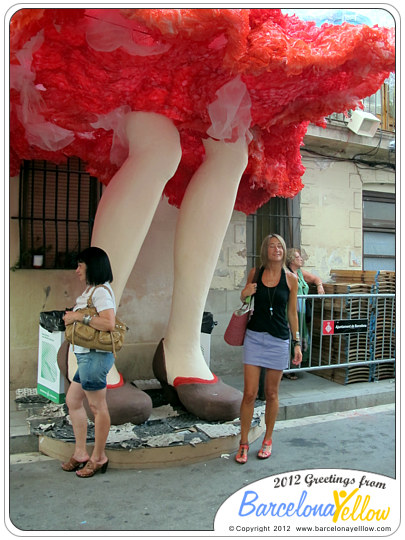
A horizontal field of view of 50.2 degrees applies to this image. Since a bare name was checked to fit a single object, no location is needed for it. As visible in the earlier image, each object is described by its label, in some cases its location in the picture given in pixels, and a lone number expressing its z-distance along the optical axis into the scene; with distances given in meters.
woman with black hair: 2.11
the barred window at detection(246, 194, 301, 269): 4.98
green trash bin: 2.88
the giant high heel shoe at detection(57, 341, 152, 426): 2.60
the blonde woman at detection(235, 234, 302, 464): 2.62
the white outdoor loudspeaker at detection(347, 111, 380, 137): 5.07
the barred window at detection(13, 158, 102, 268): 3.66
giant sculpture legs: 2.64
